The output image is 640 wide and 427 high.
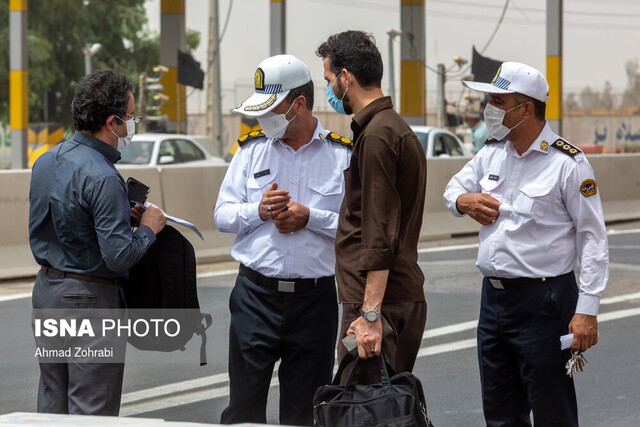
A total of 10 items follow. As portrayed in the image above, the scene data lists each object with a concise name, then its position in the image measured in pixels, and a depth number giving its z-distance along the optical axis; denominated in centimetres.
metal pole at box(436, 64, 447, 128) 4403
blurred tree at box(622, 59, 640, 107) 10558
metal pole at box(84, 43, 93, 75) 4237
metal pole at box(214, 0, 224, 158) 4562
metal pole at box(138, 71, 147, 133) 3816
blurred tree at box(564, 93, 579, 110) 6906
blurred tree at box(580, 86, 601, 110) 6494
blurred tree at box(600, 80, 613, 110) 6500
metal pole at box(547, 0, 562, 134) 2569
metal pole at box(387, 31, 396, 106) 4815
